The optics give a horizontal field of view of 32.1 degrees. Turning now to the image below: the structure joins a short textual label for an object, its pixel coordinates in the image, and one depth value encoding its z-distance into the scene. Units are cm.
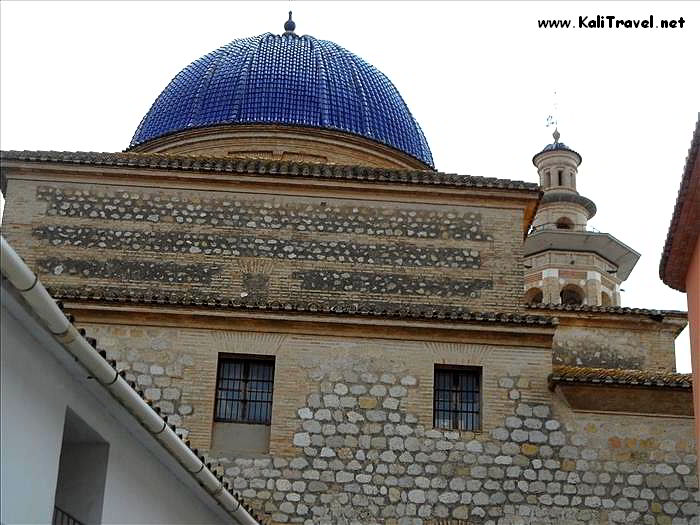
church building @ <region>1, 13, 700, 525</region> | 1394
